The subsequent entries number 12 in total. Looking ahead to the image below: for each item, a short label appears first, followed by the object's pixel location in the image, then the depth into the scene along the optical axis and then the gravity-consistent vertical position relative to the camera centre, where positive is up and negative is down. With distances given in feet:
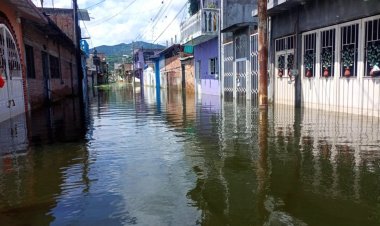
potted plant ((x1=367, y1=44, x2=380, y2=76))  35.76 +1.57
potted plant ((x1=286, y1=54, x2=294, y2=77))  51.06 +1.88
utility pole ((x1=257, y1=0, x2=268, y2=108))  46.75 +3.17
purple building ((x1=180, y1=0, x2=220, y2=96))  78.07 +9.00
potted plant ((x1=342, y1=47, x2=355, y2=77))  39.58 +1.66
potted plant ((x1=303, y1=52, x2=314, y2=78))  47.16 +1.67
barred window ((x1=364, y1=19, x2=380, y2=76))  35.86 +2.63
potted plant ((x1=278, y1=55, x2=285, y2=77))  54.03 +1.63
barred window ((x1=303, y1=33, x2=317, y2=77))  46.73 +2.71
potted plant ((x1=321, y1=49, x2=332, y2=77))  43.47 +1.71
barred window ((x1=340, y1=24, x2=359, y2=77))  39.08 +2.68
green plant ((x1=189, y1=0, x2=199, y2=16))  109.71 +21.60
